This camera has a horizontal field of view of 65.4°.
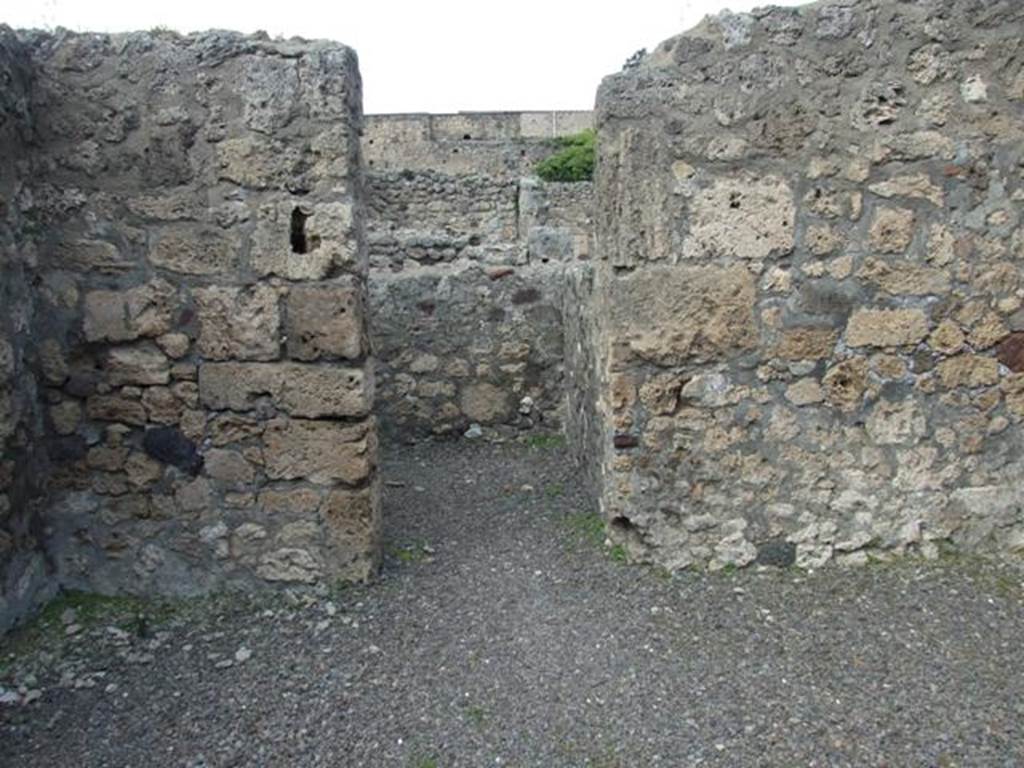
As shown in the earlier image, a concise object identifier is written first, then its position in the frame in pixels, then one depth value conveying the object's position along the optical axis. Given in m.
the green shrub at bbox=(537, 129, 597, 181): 18.30
